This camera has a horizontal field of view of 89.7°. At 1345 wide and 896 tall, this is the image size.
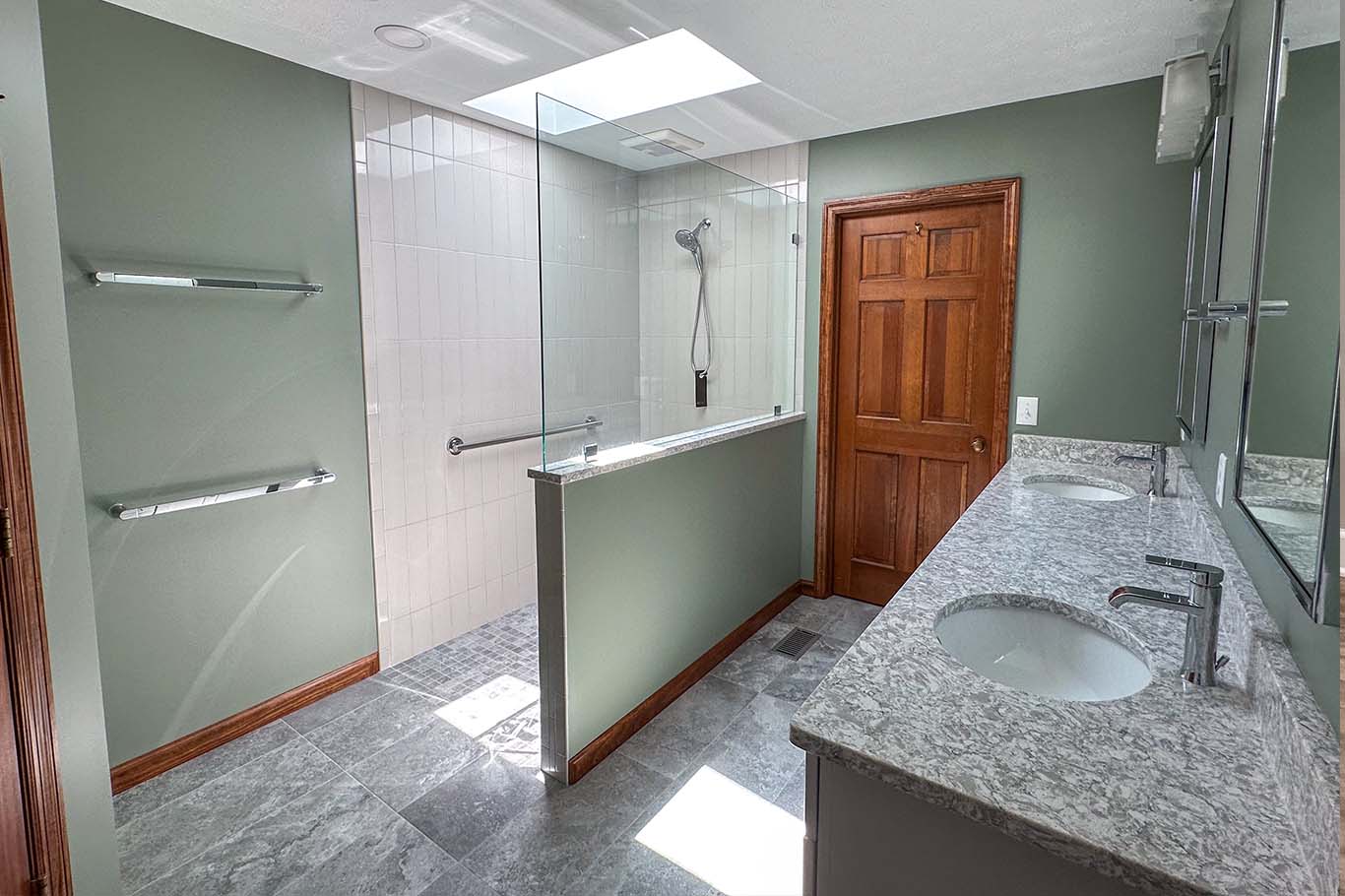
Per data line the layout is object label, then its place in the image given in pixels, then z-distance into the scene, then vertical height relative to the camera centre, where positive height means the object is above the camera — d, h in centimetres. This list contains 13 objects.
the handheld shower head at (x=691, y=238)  256 +49
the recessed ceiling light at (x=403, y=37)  209 +104
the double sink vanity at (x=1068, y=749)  71 -49
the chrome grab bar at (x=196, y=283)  194 +27
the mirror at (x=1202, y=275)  187 +29
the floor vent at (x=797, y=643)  304 -126
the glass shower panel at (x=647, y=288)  206 +29
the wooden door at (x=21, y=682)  126 -60
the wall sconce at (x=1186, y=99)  185 +74
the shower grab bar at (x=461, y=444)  305 -35
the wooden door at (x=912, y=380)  302 -6
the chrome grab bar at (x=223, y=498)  203 -42
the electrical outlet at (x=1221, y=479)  158 -27
